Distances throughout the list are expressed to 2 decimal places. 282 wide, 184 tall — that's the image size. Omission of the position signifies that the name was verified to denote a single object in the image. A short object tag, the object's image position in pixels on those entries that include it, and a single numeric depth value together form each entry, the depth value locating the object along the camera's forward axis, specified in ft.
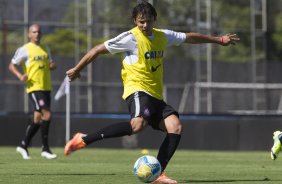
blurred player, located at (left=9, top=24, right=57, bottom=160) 100.42
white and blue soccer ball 60.80
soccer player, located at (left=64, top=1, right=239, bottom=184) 63.67
